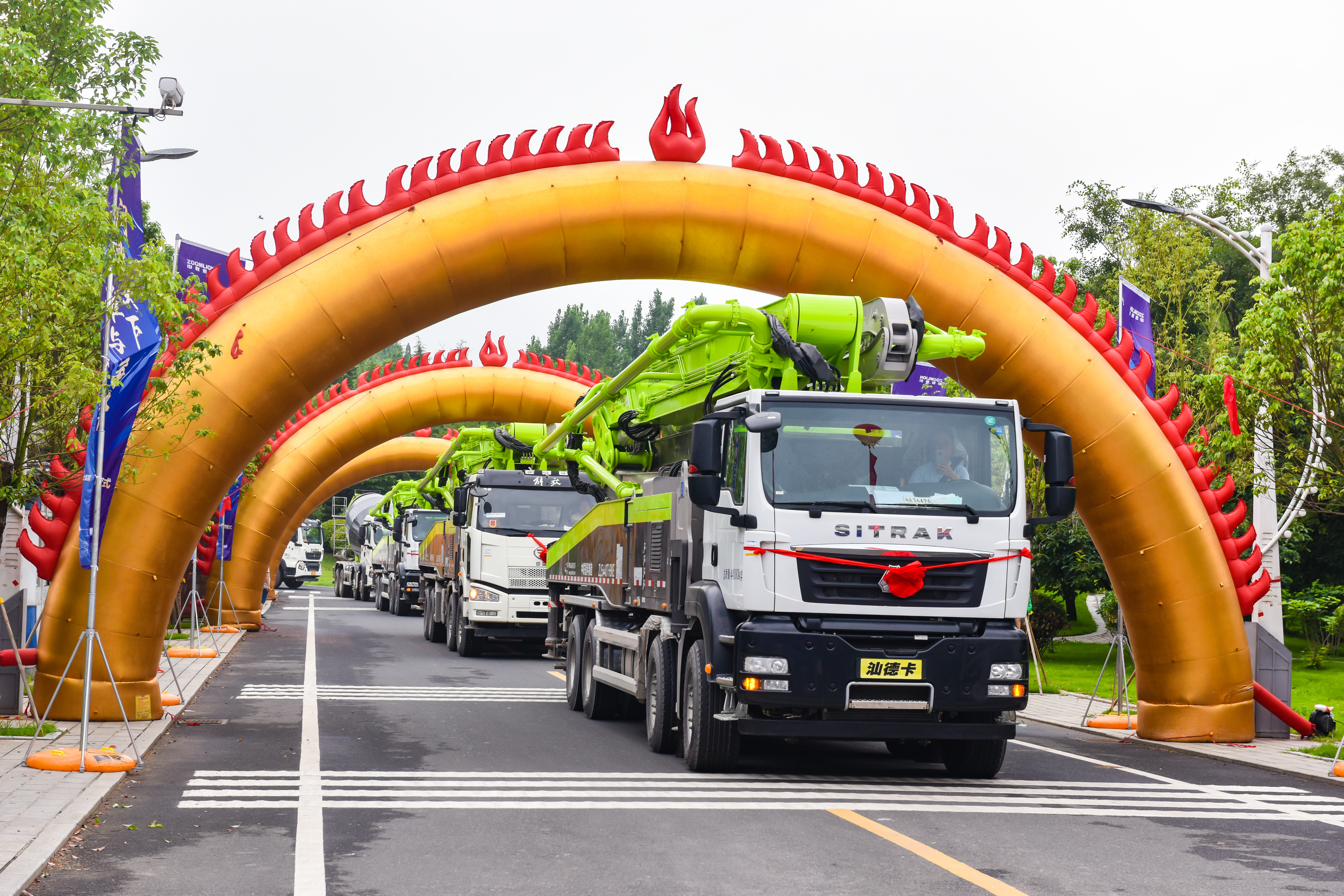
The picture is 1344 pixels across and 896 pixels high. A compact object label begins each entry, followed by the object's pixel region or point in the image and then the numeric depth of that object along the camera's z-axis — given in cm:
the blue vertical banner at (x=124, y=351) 1120
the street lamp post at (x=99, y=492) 1068
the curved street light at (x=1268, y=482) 1455
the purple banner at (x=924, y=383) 1242
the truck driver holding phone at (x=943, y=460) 1056
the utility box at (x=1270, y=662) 1489
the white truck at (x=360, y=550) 4991
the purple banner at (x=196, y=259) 1750
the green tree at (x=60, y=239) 966
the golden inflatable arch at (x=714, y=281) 1351
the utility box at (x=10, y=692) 1377
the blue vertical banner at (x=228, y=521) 2617
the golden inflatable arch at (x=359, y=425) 2894
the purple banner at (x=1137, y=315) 1628
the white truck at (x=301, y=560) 6162
